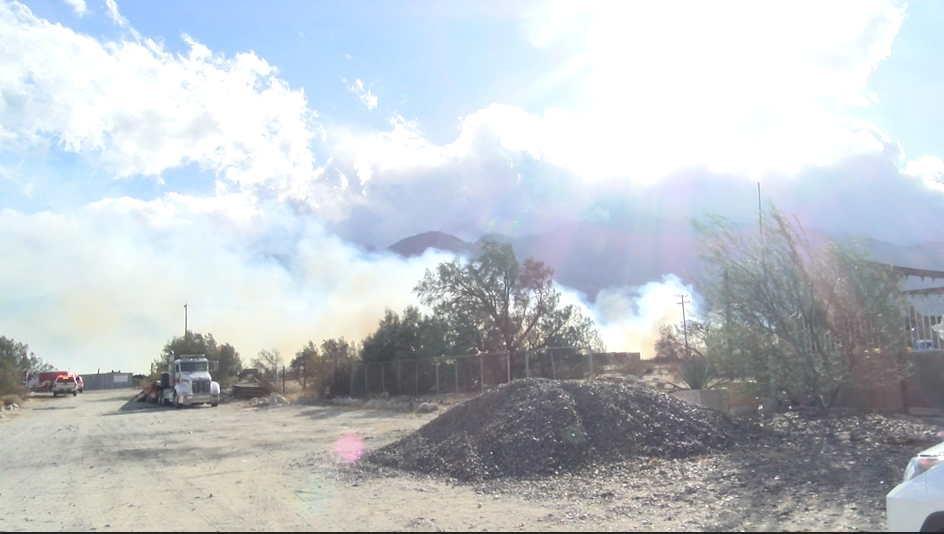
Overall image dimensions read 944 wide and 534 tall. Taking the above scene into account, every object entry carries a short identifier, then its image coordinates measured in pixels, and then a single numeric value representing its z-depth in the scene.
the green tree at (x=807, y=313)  13.43
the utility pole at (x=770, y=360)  14.20
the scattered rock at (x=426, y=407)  27.60
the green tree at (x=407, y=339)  42.50
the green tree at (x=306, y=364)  46.69
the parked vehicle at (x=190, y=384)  39.62
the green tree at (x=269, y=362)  62.06
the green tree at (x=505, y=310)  42.25
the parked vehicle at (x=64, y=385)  63.38
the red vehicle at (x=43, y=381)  66.50
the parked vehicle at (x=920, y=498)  4.99
